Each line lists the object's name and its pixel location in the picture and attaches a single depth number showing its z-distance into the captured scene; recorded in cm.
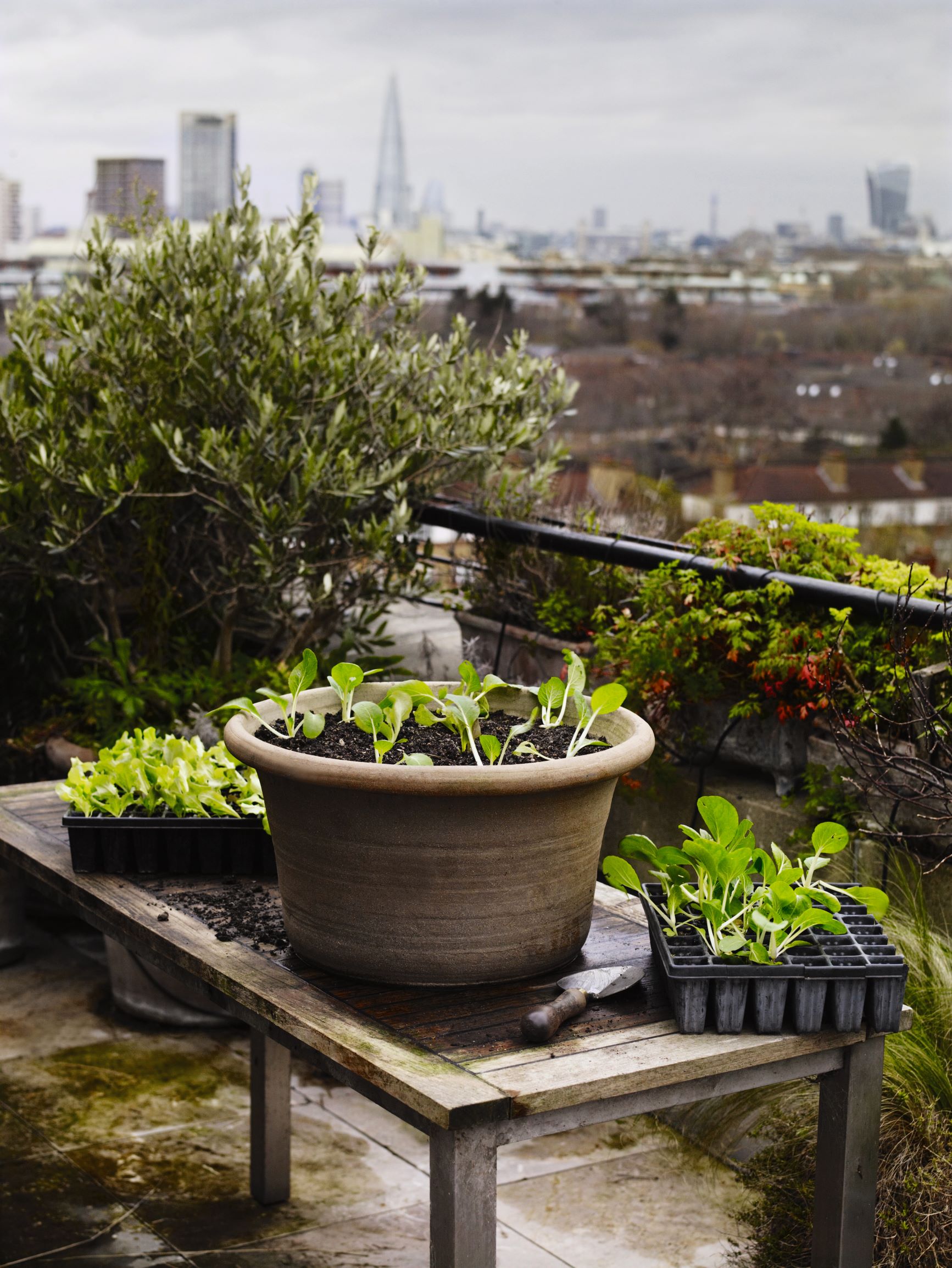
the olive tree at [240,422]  328
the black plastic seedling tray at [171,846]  198
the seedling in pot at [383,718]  166
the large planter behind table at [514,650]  349
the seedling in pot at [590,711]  164
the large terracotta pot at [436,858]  149
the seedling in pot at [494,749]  157
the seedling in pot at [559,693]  177
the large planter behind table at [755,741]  279
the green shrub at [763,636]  262
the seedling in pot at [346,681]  175
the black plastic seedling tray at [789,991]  147
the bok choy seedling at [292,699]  172
